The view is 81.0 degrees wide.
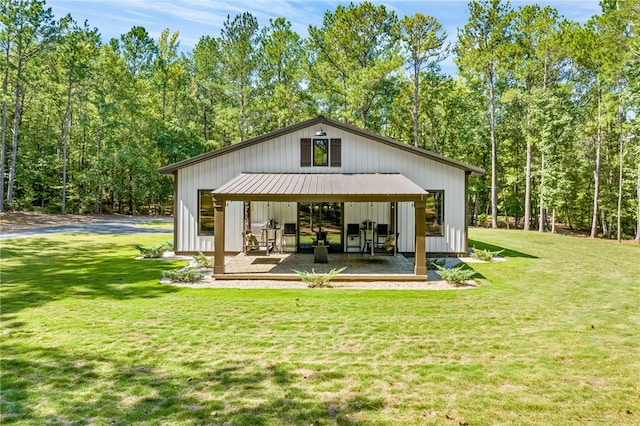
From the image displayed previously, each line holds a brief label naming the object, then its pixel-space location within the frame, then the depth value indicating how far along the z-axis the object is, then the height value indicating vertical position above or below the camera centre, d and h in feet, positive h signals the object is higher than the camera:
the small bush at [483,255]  40.78 -4.56
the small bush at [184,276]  29.89 -5.11
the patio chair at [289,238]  44.86 -3.01
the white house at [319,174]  42.47 +4.44
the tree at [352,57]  89.51 +39.15
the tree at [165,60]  111.45 +46.89
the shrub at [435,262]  36.30 -4.89
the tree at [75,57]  85.30 +36.00
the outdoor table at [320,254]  37.86 -4.15
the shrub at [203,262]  35.81 -4.76
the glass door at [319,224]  44.96 -1.32
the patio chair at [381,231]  44.75 -2.13
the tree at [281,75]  94.07 +35.66
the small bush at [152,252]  40.37 -4.30
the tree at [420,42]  83.15 +38.77
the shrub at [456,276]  29.09 -4.84
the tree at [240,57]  92.12 +38.39
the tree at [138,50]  115.55 +51.01
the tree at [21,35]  76.18 +37.10
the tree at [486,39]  81.00 +38.98
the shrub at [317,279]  29.01 -5.17
